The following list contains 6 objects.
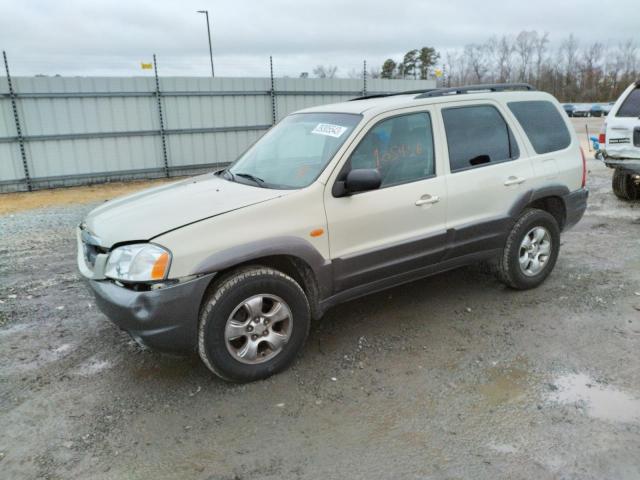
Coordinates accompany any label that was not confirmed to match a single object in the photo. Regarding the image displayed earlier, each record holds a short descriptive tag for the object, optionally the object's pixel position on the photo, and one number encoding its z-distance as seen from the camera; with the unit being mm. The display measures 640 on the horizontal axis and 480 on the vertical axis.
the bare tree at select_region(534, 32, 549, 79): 72562
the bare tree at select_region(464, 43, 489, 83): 73662
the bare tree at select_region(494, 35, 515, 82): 71512
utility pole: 31153
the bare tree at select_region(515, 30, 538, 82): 74000
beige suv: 3162
